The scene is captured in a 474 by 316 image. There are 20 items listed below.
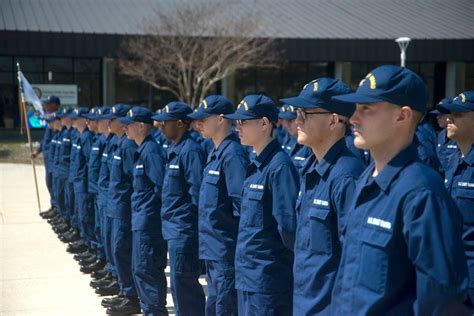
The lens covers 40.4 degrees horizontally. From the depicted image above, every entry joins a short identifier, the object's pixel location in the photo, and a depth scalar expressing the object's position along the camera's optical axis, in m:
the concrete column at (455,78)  36.50
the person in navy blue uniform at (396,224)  2.39
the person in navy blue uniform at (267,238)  4.19
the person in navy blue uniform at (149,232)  6.28
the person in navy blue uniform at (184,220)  5.67
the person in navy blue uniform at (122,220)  7.07
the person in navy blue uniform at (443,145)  8.46
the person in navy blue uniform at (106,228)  7.62
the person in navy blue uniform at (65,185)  11.22
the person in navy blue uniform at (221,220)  4.98
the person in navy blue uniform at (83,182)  9.78
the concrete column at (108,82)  33.94
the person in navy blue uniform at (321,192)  3.44
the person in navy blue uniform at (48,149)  13.29
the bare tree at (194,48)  29.84
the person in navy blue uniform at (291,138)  9.47
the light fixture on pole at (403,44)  23.41
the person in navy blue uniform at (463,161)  5.12
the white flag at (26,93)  14.50
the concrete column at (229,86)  35.09
